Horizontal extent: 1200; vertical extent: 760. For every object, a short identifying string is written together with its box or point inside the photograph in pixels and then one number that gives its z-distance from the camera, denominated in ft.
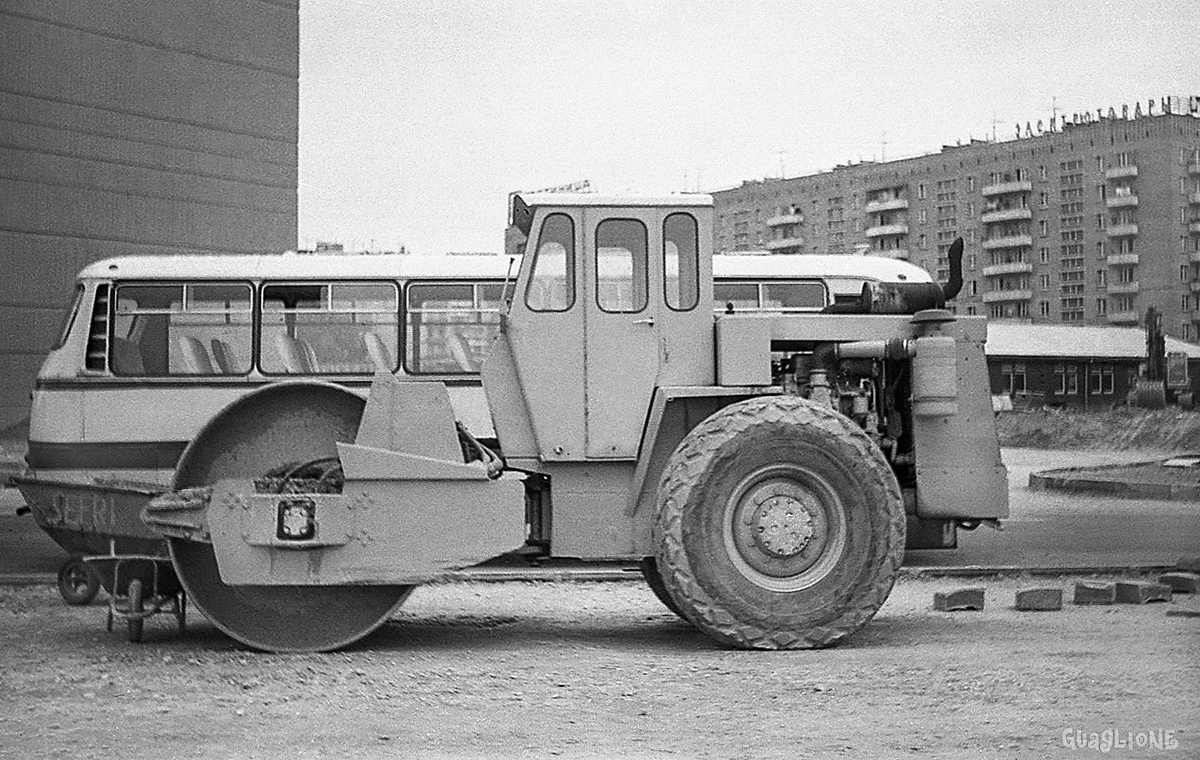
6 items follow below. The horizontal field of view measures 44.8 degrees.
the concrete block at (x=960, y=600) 28.45
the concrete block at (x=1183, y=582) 30.14
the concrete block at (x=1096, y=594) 28.86
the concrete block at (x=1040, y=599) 28.22
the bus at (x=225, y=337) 40.91
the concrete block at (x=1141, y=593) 28.86
